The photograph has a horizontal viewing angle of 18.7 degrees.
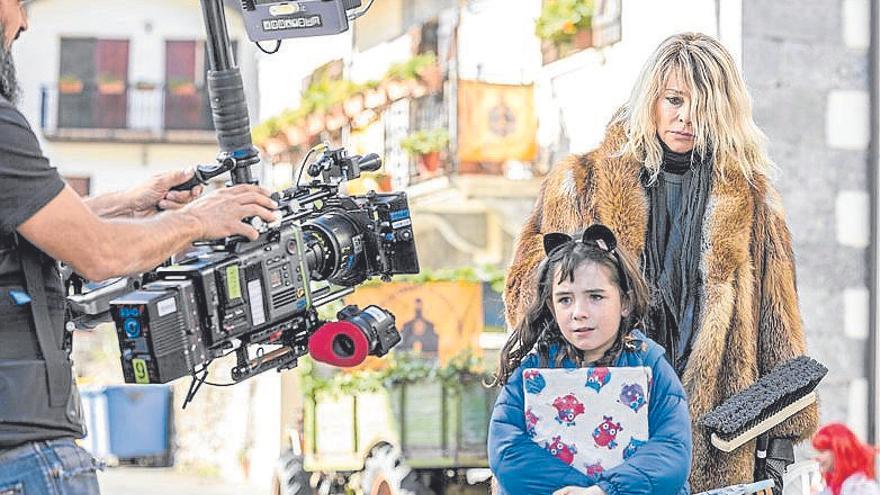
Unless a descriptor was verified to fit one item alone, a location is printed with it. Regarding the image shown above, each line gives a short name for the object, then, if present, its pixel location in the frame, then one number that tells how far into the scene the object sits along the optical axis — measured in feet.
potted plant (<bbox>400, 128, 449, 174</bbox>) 69.25
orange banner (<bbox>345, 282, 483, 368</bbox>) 51.16
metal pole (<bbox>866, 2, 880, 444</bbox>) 37.55
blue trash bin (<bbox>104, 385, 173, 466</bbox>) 100.57
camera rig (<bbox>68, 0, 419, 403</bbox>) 16.24
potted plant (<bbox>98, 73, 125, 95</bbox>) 144.91
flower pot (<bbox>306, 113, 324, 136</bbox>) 84.21
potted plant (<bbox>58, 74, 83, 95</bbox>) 144.35
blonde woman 21.59
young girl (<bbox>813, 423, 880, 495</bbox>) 22.78
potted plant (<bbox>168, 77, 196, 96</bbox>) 144.67
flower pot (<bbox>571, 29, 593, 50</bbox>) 50.24
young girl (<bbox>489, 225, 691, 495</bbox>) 18.82
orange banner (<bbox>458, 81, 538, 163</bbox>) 63.43
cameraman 14.61
